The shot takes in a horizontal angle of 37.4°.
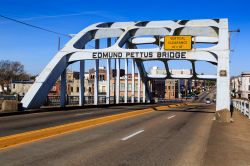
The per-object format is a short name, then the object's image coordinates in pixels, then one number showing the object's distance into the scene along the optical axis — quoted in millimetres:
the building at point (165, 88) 138812
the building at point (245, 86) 156250
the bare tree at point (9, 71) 119888
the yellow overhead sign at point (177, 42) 28836
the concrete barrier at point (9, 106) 24031
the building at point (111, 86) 115488
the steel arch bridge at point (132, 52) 25963
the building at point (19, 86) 115238
